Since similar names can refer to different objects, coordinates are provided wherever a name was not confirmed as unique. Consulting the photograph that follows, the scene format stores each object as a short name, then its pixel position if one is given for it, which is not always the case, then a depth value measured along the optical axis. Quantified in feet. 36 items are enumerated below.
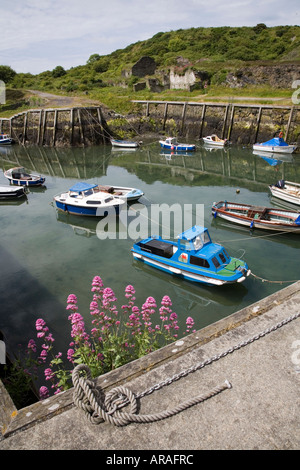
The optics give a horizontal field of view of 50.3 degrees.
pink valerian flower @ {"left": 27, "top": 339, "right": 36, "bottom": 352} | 22.35
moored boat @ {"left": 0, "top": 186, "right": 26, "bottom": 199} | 78.23
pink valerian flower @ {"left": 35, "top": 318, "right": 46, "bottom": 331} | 20.61
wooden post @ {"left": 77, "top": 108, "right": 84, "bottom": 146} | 147.13
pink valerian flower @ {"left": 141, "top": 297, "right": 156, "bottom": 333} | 21.61
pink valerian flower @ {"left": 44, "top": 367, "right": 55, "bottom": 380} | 20.72
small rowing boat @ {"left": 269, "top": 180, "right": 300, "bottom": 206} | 68.95
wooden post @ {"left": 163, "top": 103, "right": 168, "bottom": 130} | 162.81
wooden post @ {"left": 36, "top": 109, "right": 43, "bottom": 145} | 157.17
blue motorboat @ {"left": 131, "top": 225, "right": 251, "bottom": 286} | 39.50
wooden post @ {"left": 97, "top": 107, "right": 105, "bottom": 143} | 152.97
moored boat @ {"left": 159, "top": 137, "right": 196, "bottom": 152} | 128.88
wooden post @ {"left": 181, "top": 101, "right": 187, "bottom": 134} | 157.58
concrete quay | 11.91
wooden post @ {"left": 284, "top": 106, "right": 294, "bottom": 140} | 123.43
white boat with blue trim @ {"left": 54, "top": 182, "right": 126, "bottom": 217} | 63.36
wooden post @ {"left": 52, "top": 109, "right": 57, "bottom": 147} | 150.68
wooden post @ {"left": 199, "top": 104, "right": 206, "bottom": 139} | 149.18
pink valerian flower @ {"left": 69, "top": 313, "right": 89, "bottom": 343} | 19.45
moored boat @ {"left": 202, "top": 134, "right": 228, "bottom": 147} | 135.54
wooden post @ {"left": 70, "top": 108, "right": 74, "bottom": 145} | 146.30
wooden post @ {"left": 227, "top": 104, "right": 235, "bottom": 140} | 140.97
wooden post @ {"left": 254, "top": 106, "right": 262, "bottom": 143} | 131.75
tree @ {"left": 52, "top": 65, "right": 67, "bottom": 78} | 304.50
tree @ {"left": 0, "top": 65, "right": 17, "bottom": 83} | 274.36
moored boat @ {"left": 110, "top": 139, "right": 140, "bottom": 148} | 140.39
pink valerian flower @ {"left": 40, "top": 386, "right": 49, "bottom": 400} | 19.33
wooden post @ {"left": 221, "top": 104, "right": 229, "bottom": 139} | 142.10
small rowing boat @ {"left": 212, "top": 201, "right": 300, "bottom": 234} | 54.13
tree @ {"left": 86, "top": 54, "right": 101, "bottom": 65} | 347.07
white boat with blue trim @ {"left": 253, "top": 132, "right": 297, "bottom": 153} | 119.34
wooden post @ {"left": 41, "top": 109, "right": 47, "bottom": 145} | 154.96
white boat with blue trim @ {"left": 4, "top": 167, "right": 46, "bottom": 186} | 88.12
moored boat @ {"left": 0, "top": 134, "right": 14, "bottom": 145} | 165.68
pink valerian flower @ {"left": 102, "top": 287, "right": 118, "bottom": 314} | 21.07
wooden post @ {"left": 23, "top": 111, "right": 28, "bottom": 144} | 164.78
